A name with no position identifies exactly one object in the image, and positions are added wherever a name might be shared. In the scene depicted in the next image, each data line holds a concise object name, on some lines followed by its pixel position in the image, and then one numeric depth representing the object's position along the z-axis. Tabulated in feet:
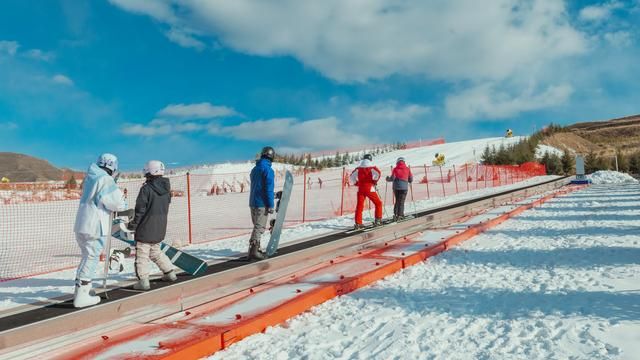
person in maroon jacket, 43.98
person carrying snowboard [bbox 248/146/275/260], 26.55
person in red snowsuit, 39.37
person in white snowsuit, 17.71
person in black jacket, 20.18
